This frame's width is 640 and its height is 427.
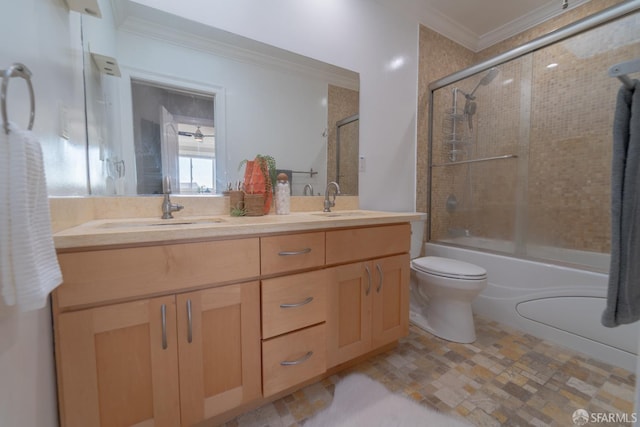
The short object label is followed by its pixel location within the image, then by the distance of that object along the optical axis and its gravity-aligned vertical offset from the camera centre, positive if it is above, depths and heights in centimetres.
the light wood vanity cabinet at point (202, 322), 75 -43
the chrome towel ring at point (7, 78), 42 +21
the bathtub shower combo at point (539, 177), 156 +18
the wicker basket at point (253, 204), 138 -2
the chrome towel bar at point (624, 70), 52 +27
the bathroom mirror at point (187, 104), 119 +51
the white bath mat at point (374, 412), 105 -91
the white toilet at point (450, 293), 157 -60
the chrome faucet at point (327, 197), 171 +2
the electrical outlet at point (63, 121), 87 +28
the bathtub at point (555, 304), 140 -67
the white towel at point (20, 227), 41 -4
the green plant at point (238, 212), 137 -6
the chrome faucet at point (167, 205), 123 -2
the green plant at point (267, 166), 144 +20
